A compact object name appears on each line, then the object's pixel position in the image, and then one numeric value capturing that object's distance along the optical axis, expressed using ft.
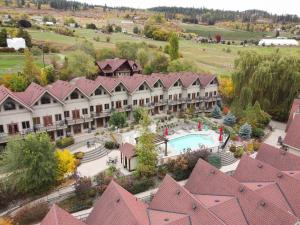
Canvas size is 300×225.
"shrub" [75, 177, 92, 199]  88.69
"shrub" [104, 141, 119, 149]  120.67
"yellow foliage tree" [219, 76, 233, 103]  186.19
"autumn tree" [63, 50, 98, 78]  191.62
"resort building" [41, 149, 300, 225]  63.10
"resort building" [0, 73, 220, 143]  116.98
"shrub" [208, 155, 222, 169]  111.04
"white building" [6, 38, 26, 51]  262.88
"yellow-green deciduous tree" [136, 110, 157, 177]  98.84
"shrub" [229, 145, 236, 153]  122.01
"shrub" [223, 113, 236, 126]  150.71
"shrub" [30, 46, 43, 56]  250.21
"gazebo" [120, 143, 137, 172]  103.30
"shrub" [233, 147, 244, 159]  119.96
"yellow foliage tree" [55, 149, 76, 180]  91.38
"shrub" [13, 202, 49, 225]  79.35
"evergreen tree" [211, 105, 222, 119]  161.79
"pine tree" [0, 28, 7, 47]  262.88
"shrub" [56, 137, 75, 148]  120.06
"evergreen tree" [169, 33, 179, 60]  237.66
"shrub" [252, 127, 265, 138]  137.80
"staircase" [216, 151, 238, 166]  116.37
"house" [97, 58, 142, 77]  206.80
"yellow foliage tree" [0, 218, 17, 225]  71.32
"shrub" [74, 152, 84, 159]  111.55
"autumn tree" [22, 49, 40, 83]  166.91
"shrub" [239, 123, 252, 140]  134.23
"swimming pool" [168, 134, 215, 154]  125.31
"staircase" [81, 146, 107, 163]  112.68
